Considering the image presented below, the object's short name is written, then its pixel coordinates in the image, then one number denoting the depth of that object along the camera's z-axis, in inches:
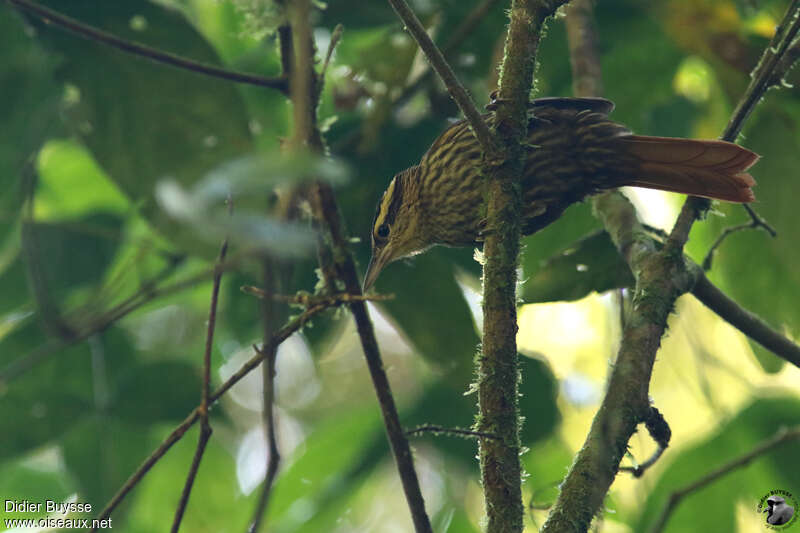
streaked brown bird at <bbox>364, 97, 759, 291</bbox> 183.5
